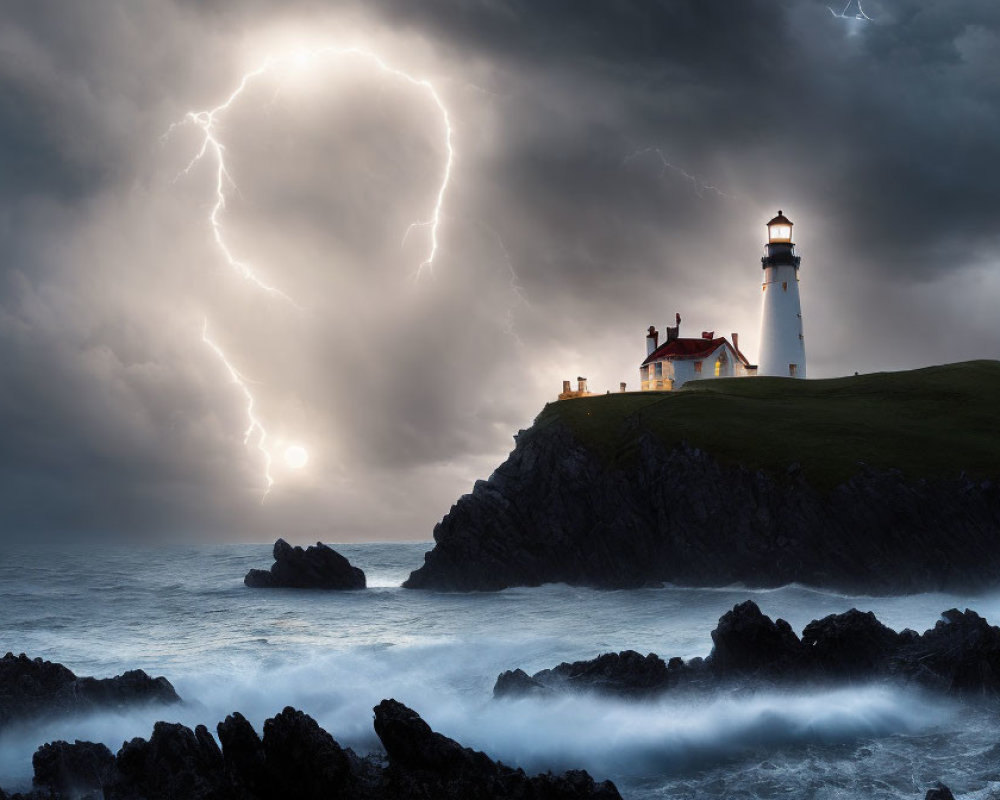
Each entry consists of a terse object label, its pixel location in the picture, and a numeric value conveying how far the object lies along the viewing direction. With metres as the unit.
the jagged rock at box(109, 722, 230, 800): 23.08
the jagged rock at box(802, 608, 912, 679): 33.62
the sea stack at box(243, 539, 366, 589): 81.25
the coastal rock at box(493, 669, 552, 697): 32.78
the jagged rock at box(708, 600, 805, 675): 33.75
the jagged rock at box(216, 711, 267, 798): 23.17
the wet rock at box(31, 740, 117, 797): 24.25
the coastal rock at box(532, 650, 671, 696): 32.66
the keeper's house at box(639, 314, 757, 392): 105.12
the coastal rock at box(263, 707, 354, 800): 22.73
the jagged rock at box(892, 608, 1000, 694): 32.12
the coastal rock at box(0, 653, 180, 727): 30.64
